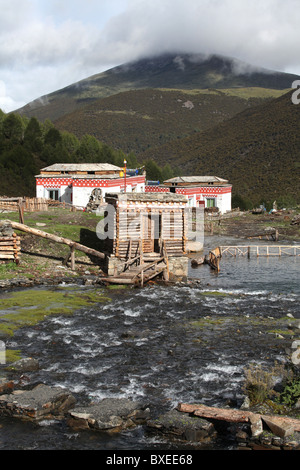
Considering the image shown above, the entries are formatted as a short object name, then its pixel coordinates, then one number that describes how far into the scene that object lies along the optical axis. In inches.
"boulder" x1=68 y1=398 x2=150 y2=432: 460.1
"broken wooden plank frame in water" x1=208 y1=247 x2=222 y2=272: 1288.9
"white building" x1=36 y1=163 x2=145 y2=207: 2050.9
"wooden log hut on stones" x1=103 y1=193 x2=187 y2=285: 1101.7
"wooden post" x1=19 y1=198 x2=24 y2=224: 1314.0
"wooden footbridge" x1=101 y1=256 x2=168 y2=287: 999.6
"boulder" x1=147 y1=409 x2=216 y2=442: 443.9
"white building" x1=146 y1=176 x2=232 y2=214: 2507.4
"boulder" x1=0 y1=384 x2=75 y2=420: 478.0
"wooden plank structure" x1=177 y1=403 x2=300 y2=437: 435.8
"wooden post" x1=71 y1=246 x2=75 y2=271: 1111.0
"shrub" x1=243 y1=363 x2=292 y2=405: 504.0
